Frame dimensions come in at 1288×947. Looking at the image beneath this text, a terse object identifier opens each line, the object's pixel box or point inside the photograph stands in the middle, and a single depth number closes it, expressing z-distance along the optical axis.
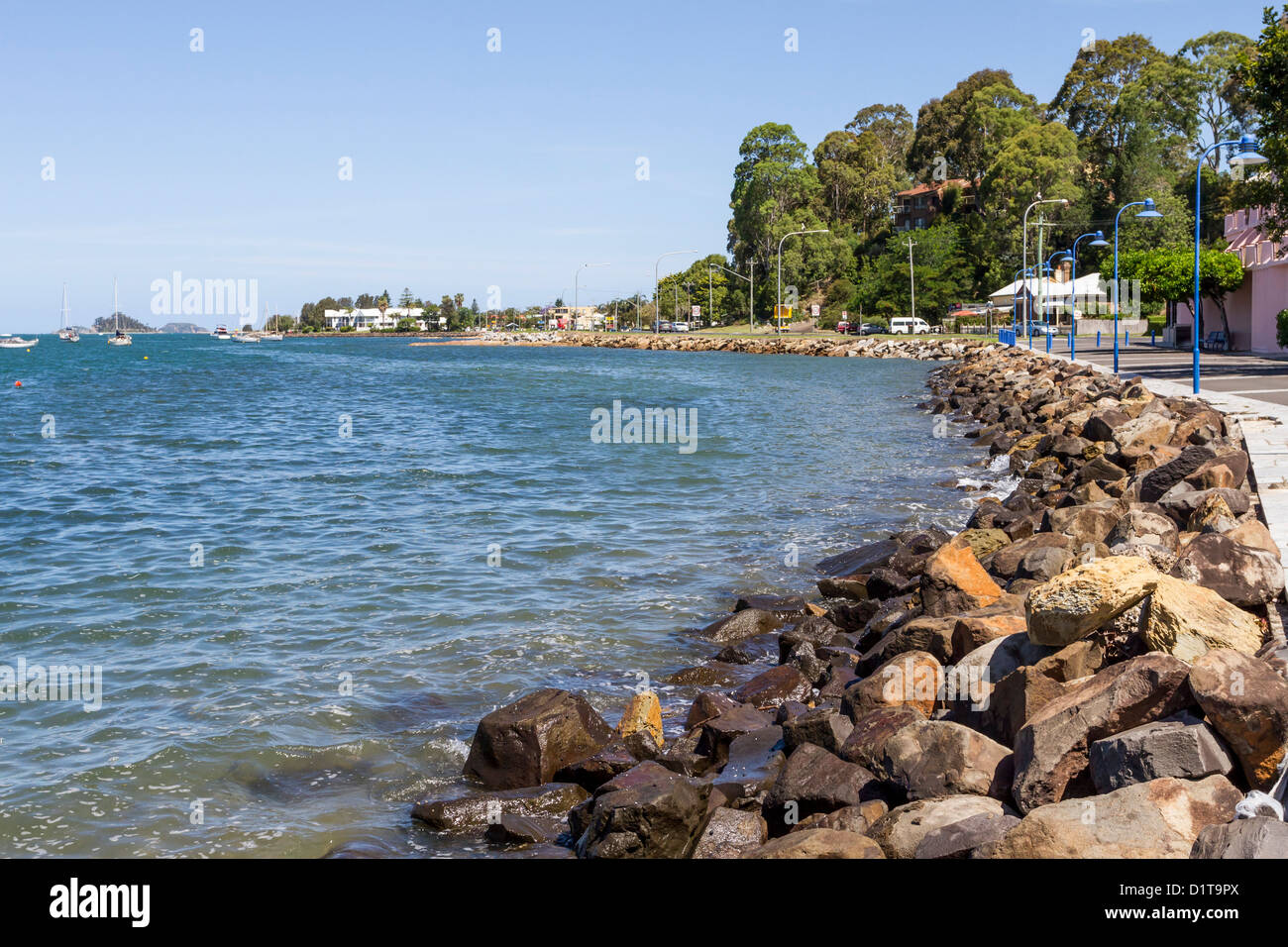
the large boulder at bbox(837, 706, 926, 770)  7.26
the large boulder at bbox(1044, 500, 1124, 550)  12.20
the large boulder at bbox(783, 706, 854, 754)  7.80
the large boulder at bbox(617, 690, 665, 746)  9.02
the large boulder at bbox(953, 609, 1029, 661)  8.68
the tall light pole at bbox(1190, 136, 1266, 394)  20.95
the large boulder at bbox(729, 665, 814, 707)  9.76
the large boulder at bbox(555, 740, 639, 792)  8.06
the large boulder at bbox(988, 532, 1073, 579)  11.45
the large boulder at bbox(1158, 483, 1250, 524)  10.94
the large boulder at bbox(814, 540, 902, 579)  14.21
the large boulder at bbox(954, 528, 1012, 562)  12.77
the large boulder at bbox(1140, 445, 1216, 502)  13.46
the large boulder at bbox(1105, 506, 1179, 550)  10.30
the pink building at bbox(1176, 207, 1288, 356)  41.09
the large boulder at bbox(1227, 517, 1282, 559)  9.08
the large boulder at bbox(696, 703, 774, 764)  8.63
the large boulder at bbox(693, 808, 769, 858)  6.65
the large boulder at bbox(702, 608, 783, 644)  12.16
